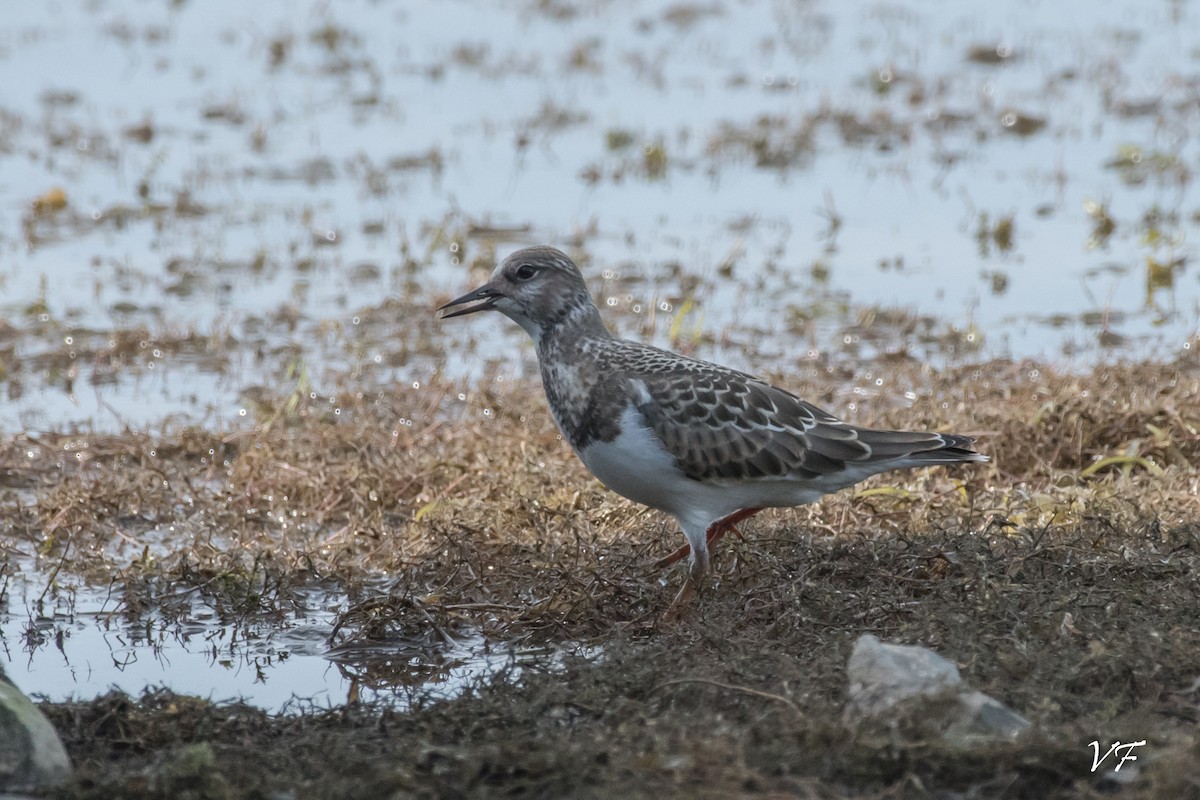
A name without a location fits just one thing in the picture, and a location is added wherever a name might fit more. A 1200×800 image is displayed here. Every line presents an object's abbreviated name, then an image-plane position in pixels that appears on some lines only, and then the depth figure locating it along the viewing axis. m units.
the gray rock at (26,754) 9.52
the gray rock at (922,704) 9.41
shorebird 12.63
